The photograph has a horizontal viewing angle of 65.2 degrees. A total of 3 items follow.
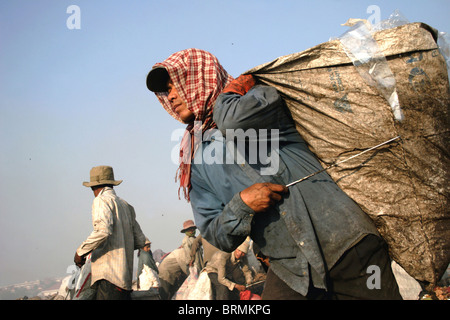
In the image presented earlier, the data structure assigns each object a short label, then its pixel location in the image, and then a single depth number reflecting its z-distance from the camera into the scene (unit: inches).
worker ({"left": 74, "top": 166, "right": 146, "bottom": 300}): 161.0
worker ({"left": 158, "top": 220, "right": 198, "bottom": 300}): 347.6
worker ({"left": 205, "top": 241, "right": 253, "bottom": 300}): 285.5
